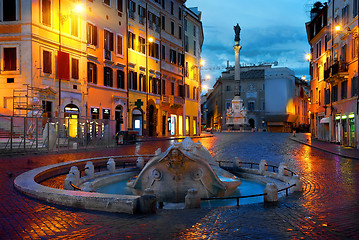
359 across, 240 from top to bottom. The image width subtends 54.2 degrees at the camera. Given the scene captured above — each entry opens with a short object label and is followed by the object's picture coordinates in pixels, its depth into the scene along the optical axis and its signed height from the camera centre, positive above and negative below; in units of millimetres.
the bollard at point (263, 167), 12180 -1473
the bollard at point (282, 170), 11101 -1452
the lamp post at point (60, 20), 27188 +8303
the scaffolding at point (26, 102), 24234 +1692
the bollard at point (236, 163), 13336 -1445
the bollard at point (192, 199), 7082 -1502
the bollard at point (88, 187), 8750 -1546
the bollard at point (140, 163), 13352 -1429
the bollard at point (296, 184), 9078 -1541
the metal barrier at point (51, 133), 18438 -430
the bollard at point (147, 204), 6363 -1419
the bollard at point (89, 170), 11172 -1398
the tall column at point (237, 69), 77625 +12595
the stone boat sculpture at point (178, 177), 8453 -1274
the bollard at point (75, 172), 9703 -1285
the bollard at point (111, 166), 12375 -1420
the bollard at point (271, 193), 7547 -1474
